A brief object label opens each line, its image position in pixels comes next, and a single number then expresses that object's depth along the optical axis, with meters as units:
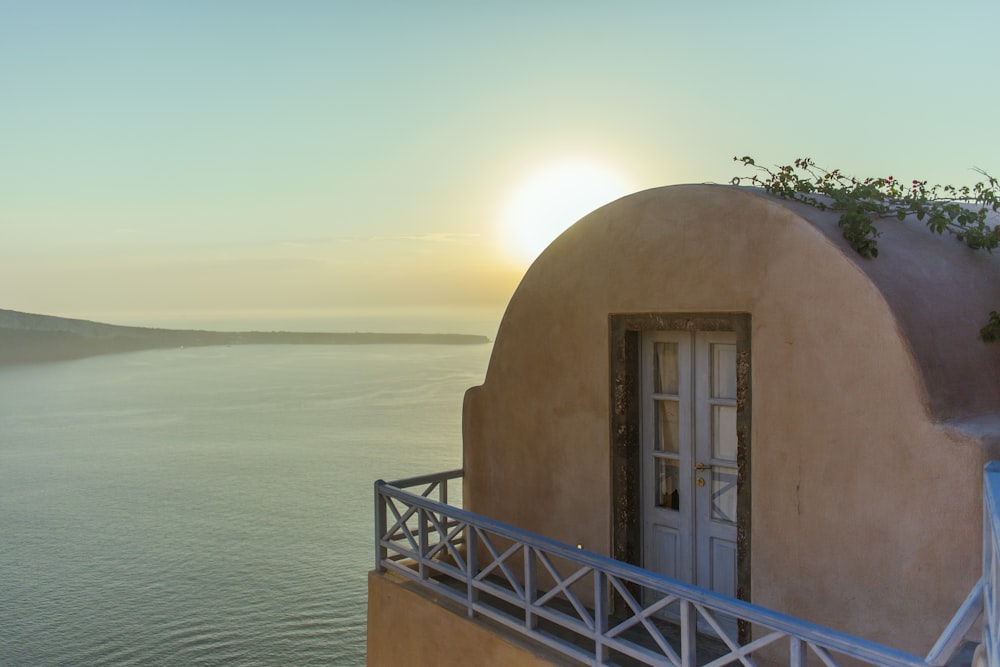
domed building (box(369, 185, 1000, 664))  4.59
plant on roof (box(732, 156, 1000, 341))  5.48
